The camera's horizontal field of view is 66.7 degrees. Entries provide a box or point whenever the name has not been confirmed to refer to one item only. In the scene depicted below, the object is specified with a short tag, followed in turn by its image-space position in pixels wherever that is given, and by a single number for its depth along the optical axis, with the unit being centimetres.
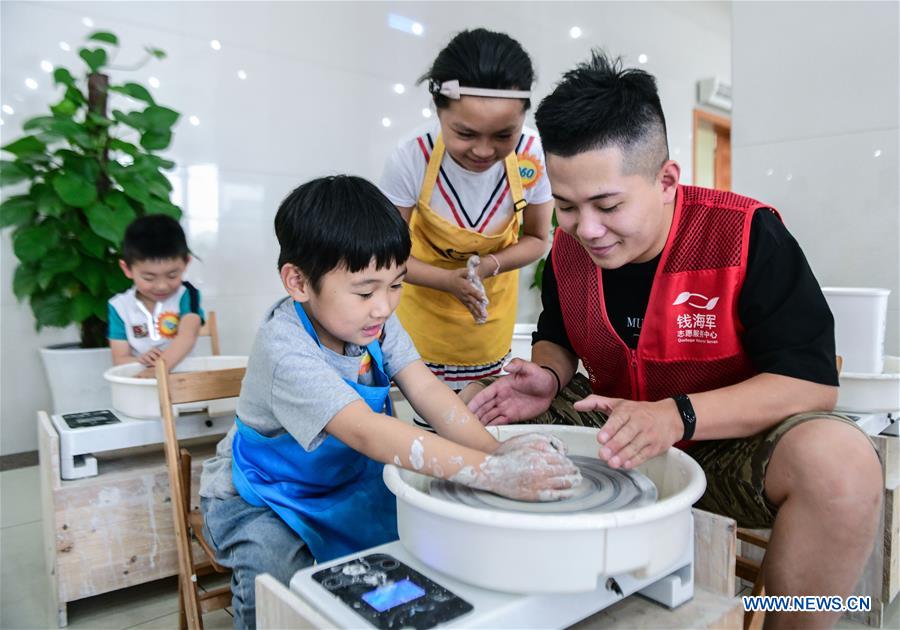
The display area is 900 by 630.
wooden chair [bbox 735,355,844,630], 118
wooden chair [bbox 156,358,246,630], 146
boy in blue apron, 115
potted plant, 256
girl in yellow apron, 164
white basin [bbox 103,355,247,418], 178
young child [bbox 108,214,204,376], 237
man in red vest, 103
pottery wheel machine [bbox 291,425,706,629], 75
